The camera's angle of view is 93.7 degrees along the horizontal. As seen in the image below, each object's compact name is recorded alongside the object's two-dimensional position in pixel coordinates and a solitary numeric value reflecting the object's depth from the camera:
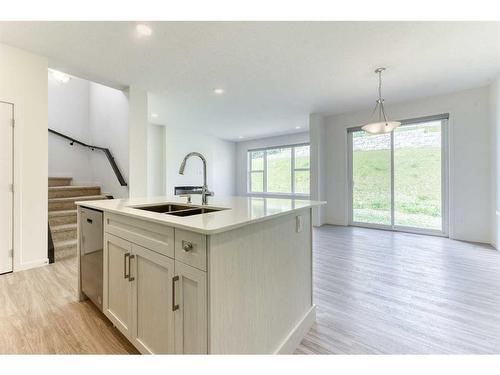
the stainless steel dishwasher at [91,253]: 1.74
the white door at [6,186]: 2.58
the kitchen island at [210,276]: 1.00
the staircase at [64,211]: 3.19
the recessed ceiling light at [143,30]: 2.26
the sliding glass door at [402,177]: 4.37
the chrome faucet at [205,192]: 1.87
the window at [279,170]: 7.56
